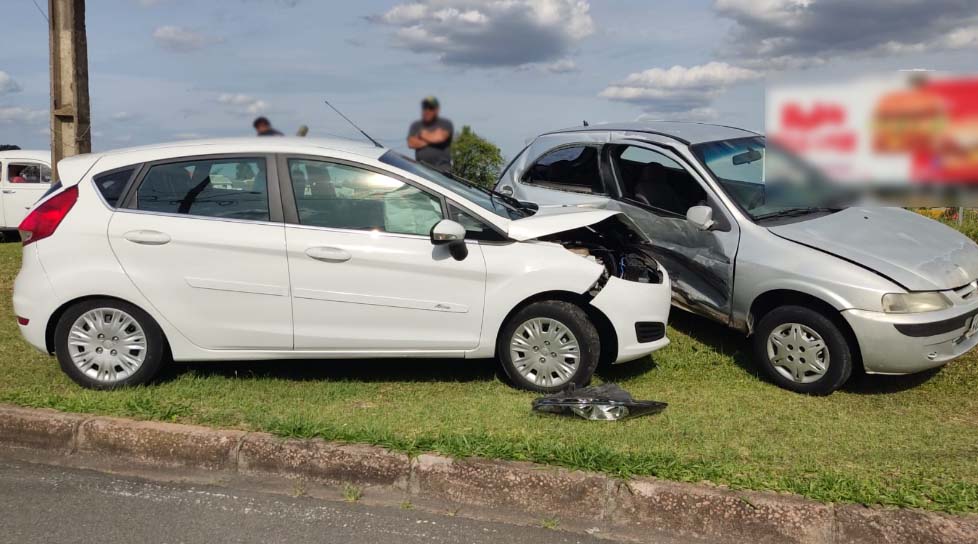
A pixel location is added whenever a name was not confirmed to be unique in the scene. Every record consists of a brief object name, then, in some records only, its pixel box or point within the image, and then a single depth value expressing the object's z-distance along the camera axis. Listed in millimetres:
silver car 5336
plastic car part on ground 4859
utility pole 8906
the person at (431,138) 8516
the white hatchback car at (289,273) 5289
